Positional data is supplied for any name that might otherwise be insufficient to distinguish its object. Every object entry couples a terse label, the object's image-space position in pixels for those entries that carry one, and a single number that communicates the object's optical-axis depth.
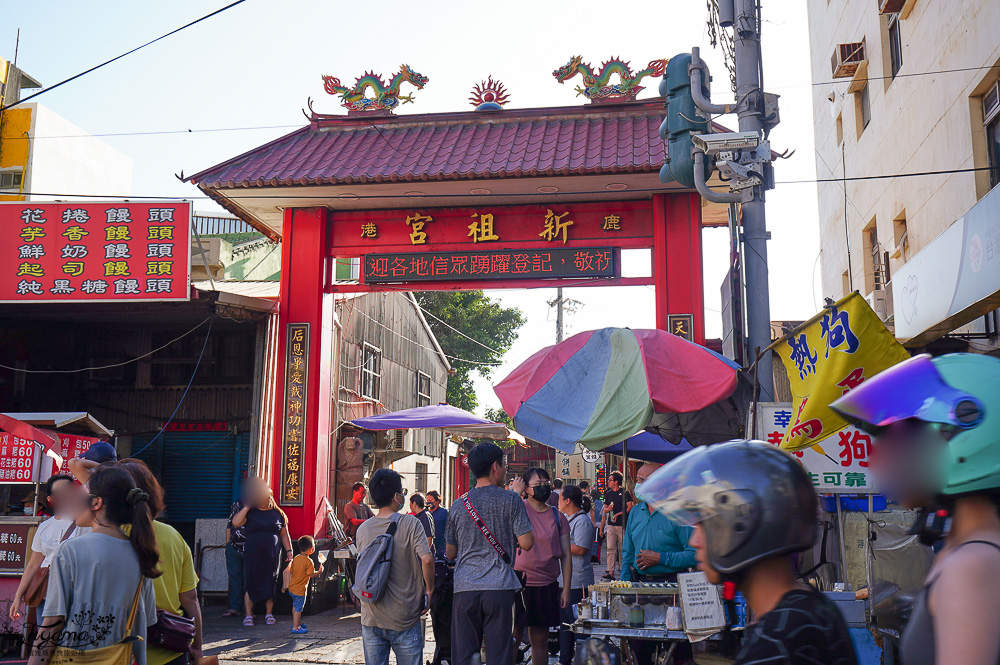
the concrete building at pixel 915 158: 8.90
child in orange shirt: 10.34
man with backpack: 5.91
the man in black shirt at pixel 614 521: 12.52
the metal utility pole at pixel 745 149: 7.01
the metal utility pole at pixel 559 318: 32.35
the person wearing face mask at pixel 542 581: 7.50
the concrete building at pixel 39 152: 20.47
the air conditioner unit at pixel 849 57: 16.23
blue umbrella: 10.90
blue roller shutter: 15.92
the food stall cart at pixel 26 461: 8.55
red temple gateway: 11.99
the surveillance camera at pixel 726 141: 6.89
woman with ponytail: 3.84
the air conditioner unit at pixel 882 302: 13.91
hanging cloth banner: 5.64
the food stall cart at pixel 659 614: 5.51
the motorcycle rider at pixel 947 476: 1.80
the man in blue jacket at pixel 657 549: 6.76
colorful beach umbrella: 6.94
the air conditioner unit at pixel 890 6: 13.19
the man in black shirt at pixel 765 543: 1.98
